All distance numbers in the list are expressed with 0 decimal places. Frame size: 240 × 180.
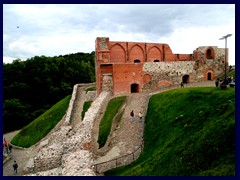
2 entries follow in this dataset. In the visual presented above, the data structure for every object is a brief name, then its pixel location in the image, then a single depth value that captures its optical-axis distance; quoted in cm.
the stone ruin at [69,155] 1413
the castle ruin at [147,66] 3033
